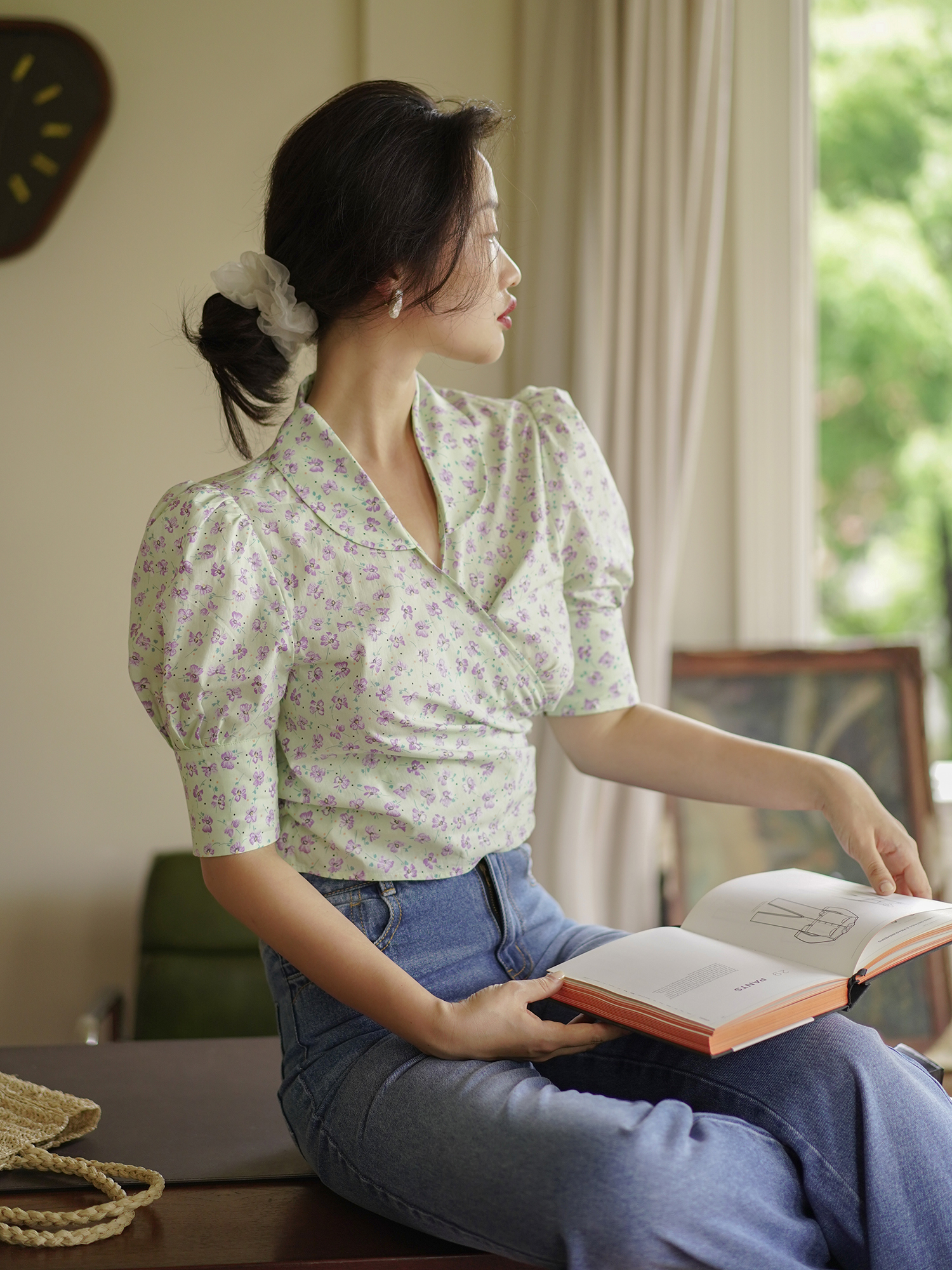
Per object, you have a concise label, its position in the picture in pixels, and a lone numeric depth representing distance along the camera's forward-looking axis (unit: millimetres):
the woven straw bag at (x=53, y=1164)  1062
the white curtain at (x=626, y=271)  2059
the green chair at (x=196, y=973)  2078
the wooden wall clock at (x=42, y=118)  2164
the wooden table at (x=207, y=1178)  1029
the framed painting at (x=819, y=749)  2064
